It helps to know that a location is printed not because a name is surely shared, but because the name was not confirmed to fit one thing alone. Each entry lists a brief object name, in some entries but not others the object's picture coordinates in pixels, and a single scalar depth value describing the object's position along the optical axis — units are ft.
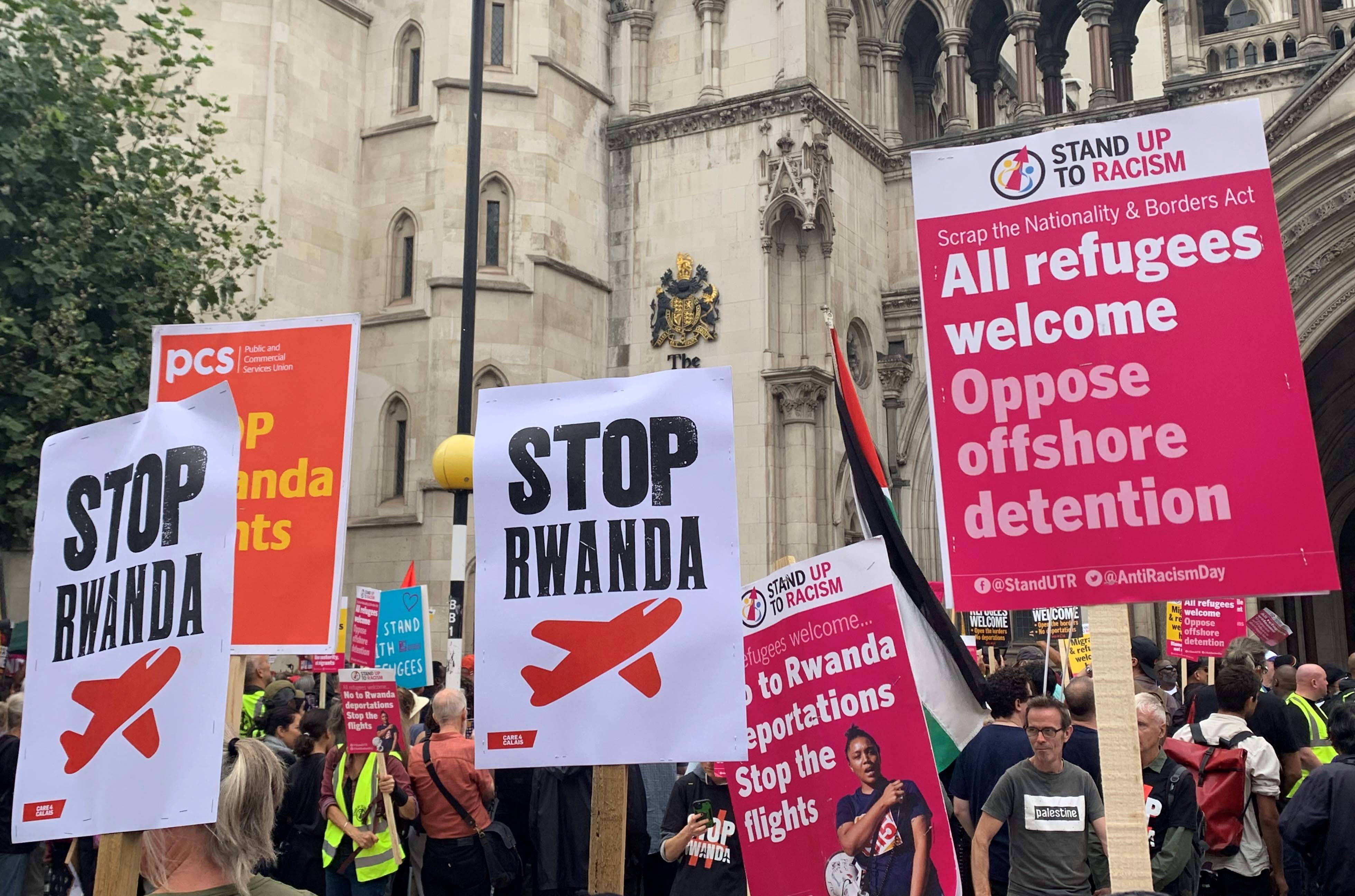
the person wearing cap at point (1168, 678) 39.04
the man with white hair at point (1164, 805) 17.65
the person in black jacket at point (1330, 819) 17.39
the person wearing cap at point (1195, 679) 32.63
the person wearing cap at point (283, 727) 26.58
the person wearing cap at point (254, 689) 30.25
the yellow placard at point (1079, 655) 39.14
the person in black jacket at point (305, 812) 24.16
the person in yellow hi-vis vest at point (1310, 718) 22.85
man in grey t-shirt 16.58
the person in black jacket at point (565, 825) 22.67
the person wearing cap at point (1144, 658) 27.32
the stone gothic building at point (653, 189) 63.77
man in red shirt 22.70
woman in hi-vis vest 22.15
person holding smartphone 18.15
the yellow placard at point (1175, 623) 40.45
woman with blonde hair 10.82
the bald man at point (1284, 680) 27.96
